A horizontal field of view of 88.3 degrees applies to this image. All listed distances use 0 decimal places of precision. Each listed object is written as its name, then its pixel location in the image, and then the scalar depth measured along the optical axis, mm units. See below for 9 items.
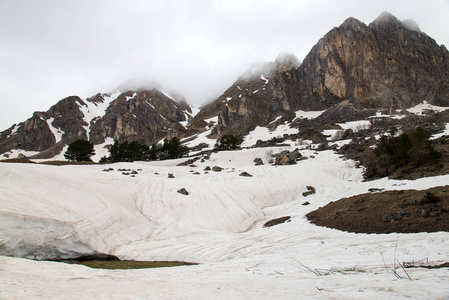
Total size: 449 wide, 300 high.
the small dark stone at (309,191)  26259
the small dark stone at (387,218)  10938
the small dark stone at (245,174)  31969
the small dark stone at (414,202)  11445
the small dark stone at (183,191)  23239
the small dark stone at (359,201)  15305
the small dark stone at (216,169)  37791
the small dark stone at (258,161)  45516
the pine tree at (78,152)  57781
